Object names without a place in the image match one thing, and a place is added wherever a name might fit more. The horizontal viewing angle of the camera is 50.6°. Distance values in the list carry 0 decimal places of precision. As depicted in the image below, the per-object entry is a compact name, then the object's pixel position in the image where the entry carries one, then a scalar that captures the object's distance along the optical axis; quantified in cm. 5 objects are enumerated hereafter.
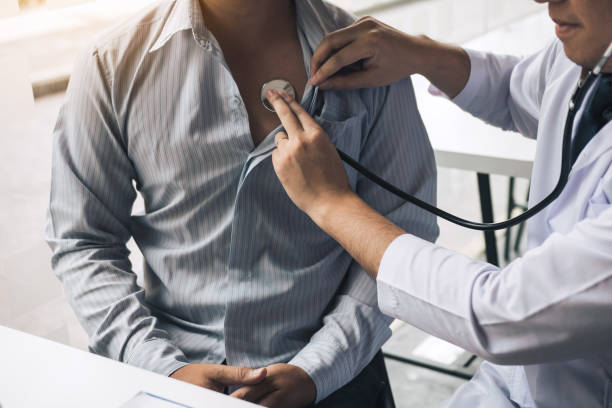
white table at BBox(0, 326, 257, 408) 75
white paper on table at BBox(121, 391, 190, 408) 73
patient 107
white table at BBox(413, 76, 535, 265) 168
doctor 81
